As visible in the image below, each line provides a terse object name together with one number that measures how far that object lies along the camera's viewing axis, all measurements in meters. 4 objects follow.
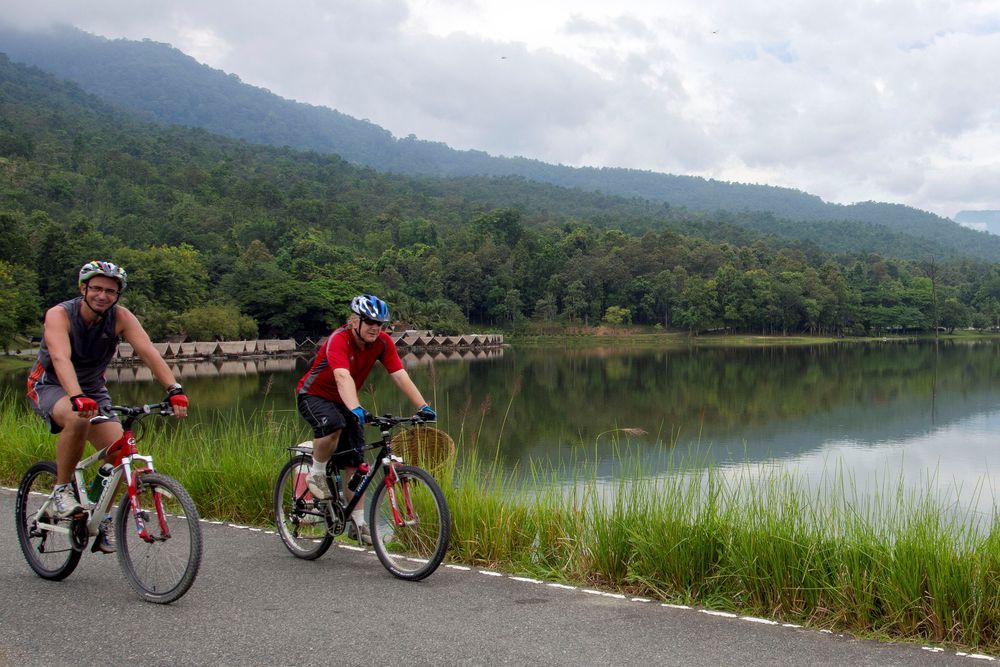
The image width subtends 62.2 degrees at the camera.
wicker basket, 5.13
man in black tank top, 3.88
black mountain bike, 4.21
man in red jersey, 4.32
